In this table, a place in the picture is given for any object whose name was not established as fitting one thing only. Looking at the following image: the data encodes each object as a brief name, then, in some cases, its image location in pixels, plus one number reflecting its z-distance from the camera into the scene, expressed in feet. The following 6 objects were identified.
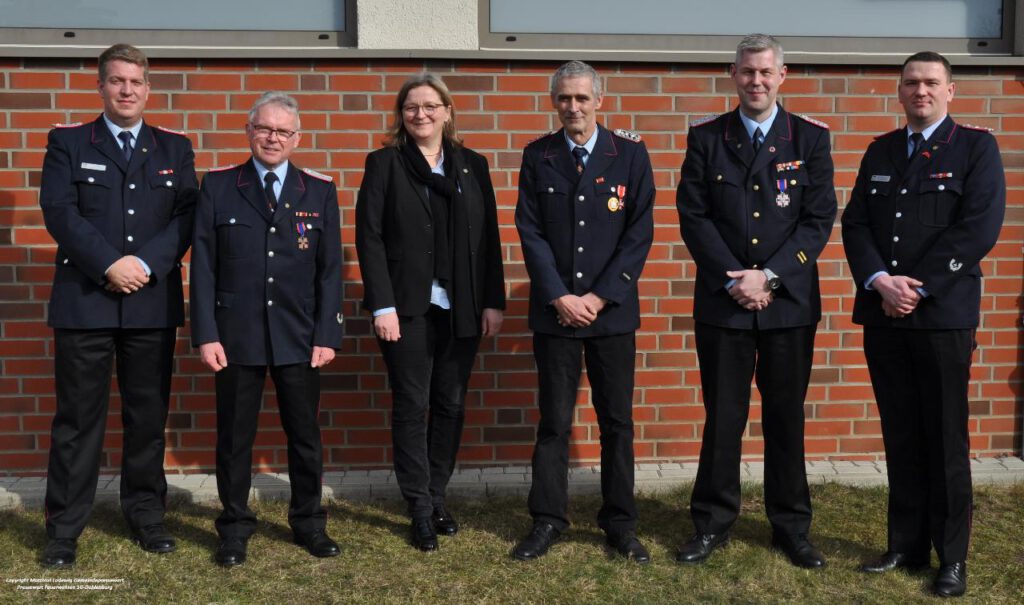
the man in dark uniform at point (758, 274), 12.60
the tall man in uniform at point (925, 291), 11.96
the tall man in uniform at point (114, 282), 12.84
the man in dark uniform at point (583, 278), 12.87
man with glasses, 12.79
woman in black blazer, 13.26
